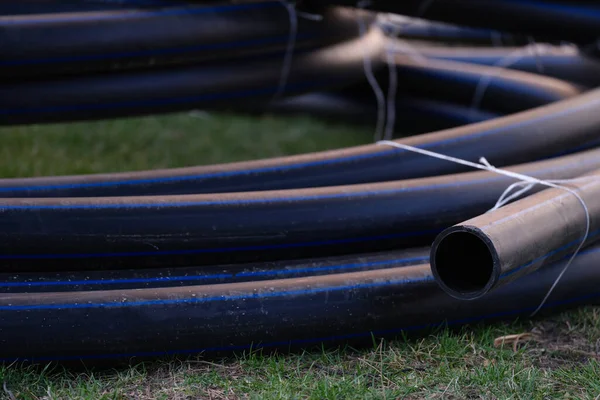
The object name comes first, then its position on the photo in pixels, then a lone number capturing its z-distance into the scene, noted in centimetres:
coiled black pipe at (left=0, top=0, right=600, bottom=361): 213
